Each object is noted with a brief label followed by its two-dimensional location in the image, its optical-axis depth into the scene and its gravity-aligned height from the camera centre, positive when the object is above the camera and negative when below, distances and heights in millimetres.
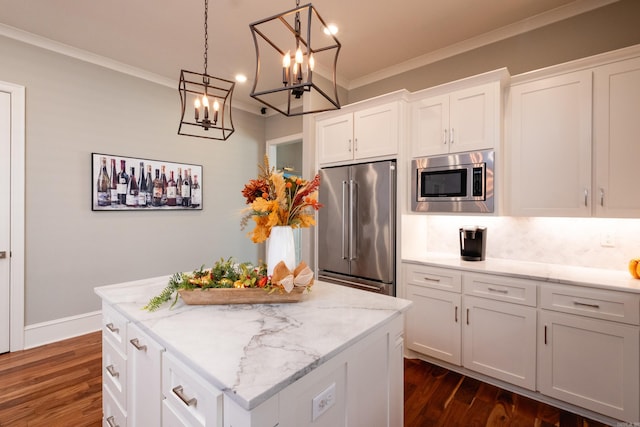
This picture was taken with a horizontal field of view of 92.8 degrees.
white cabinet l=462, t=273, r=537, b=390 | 2150 -870
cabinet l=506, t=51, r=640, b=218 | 2010 +484
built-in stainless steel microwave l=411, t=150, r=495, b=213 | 2418 +237
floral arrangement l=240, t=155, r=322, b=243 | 1462 +53
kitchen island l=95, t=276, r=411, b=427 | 858 -502
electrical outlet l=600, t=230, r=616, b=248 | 2268 -210
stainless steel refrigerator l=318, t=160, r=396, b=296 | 2764 -148
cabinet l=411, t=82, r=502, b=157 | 2389 +755
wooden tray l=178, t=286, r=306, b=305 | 1375 -390
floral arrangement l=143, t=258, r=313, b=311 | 1365 -331
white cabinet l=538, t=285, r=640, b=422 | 1826 -883
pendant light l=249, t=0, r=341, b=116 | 1164 +1617
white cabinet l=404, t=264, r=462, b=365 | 2484 -865
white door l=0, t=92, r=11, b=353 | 2738 +15
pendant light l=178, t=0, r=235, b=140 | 3827 +1345
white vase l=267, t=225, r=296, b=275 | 1503 -179
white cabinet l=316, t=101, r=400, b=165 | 2791 +759
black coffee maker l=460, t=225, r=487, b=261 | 2643 -273
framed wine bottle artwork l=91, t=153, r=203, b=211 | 3279 +312
